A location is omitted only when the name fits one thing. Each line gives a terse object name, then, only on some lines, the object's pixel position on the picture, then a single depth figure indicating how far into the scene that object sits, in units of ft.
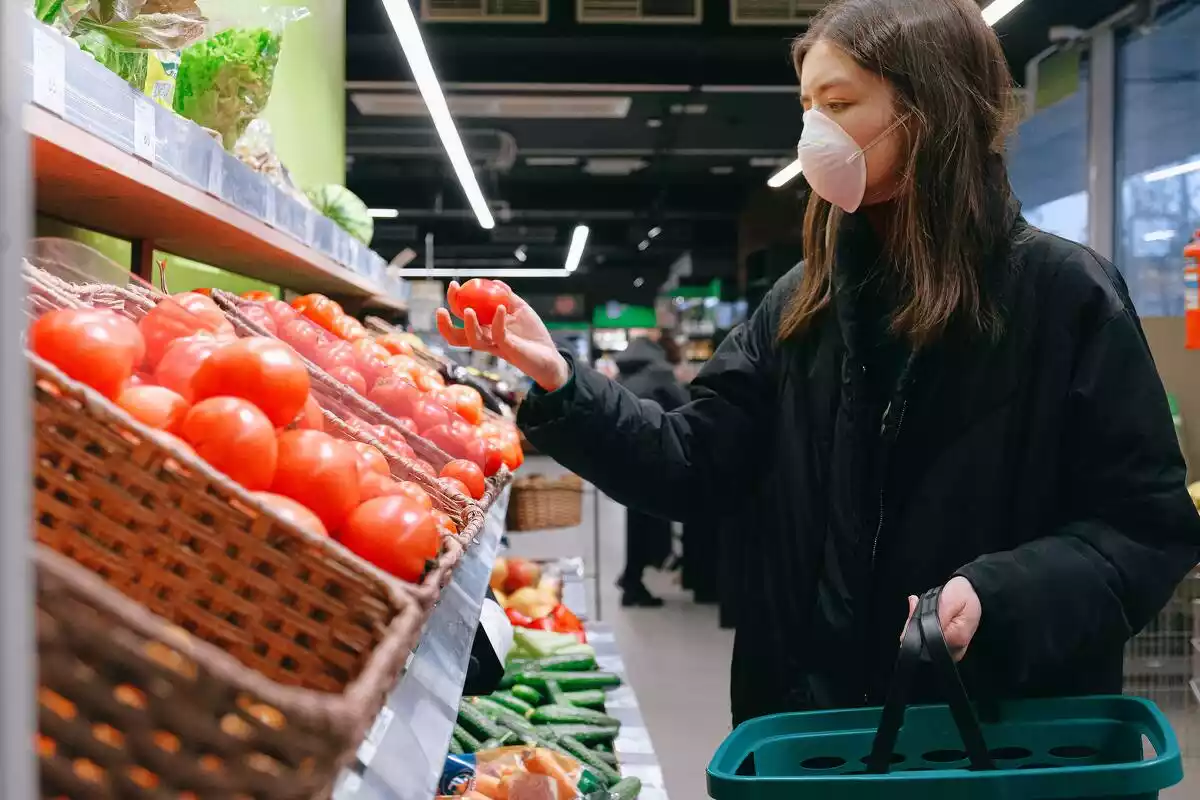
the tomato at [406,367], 7.68
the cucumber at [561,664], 10.75
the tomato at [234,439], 2.84
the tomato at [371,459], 3.63
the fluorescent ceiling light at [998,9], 14.34
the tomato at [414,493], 3.49
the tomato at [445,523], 4.02
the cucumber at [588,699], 10.13
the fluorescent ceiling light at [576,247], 47.44
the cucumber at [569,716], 9.42
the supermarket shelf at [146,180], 3.51
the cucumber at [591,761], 8.11
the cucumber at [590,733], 9.12
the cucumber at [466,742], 8.18
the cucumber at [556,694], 9.91
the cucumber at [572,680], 10.27
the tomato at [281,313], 6.06
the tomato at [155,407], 2.83
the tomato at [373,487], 3.35
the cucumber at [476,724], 8.58
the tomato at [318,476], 3.06
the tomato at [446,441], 5.93
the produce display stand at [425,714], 2.96
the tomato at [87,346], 2.75
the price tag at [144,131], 4.26
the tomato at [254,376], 3.12
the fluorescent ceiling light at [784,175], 25.93
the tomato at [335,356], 6.04
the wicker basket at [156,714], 1.81
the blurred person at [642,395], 23.20
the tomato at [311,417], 3.80
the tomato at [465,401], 7.34
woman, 4.57
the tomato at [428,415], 6.04
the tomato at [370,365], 6.34
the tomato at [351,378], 5.92
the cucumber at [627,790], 7.66
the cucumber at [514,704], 9.70
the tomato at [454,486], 4.69
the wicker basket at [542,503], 18.15
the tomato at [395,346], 8.55
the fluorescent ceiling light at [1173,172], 18.75
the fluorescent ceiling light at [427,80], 10.82
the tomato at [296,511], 2.82
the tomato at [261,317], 5.64
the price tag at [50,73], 3.26
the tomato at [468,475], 5.38
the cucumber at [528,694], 9.94
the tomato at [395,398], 6.04
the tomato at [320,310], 7.44
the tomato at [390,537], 3.15
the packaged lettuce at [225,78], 6.77
